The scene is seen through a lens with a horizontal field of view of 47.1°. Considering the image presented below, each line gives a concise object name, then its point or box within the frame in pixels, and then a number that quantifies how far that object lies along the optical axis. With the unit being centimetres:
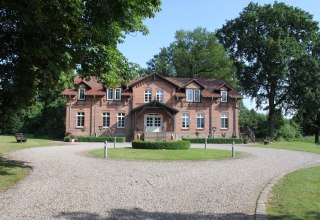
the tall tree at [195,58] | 6291
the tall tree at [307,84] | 4625
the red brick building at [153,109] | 4403
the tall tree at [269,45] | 4603
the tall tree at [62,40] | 1020
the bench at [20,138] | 3216
